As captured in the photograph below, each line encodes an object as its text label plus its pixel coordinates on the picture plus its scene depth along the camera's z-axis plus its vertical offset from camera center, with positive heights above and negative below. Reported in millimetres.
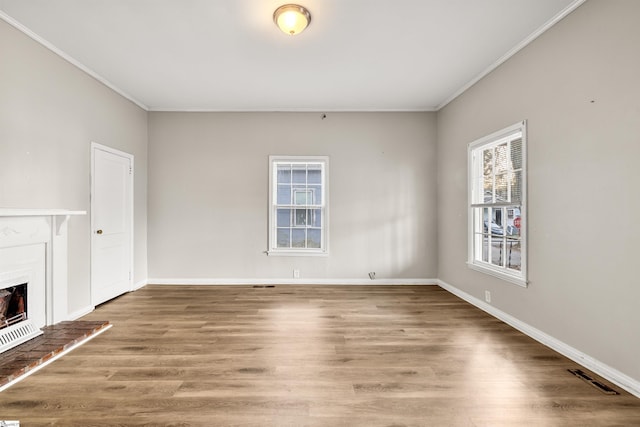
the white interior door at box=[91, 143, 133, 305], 3680 -132
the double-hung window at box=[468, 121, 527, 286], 3004 +106
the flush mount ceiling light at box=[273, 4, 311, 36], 2373 +1602
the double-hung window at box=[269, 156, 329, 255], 4863 +136
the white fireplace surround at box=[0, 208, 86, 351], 2492 -414
